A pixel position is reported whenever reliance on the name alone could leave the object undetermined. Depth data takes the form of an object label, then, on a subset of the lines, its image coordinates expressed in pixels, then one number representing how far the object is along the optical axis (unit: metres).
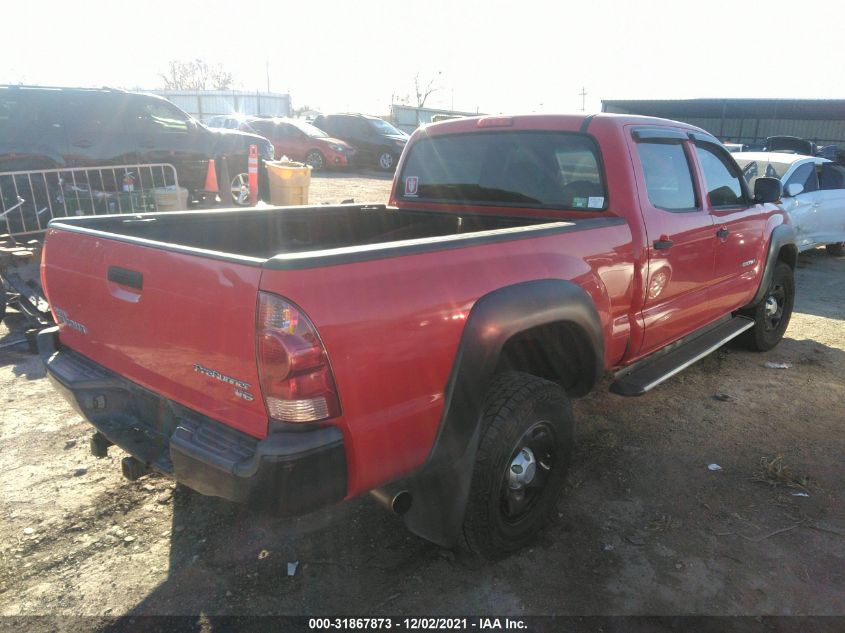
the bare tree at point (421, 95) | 72.88
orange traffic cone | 9.61
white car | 8.19
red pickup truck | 1.89
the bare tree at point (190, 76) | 64.69
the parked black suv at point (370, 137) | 20.17
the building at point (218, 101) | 31.28
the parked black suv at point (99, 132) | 7.62
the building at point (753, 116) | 26.09
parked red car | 18.97
